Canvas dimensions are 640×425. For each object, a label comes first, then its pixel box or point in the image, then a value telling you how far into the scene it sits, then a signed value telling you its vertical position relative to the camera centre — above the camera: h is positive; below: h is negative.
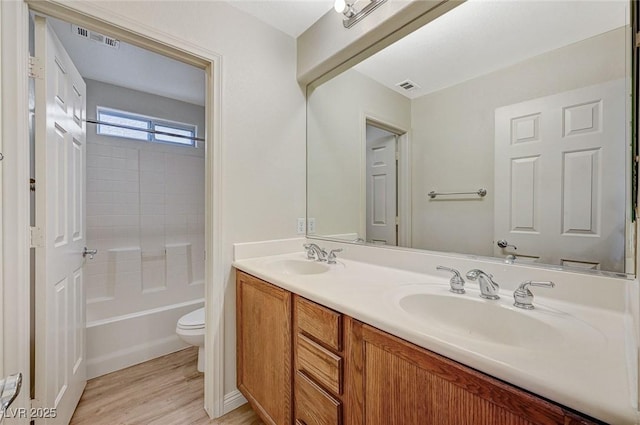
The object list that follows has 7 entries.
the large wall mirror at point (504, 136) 0.87 +0.31
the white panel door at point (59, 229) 1.16 -0.09
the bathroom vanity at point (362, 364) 0.53 -0.42
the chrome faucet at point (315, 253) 1.59 -0.26
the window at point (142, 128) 2.43 +0.82
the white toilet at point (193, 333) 1.88 -0.87
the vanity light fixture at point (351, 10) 1.34 +1.04
